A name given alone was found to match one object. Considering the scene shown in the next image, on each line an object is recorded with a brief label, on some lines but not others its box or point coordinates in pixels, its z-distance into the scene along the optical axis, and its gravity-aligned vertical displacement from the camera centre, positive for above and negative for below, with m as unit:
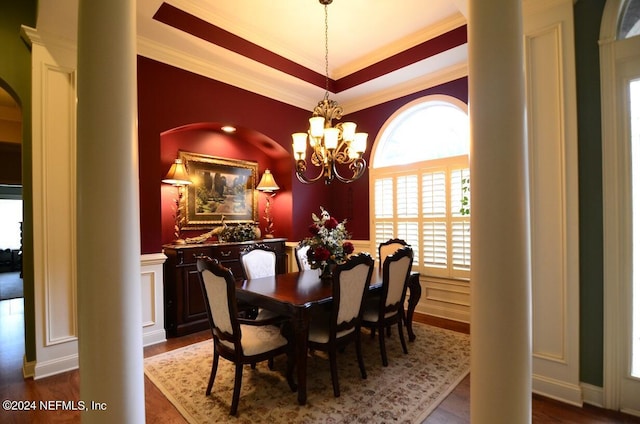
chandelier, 2.87 +0.67
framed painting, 4.31 +0.33
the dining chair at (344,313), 2.34 -0.82
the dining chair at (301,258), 3.80 -0.58
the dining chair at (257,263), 3.28 -0.56
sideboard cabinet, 3.59 -0.92
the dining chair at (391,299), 2.81 -0.85
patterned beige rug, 2.11 -1.41
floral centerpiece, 2.98 -0.34
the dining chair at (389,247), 3.81 -0.46
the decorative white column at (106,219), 1.28 -0.02
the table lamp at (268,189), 4.87 +0.37
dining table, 2.21 -0.69
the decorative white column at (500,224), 1.30 -0.07
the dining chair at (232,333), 2.10 -0.93
